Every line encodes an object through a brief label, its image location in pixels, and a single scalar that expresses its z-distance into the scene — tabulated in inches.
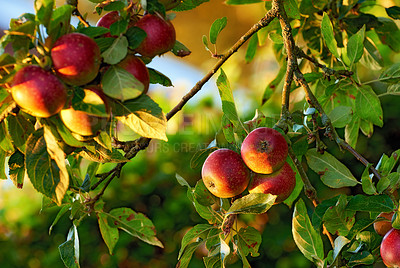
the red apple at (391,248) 83.3
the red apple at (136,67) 80.1
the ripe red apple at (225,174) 84.7
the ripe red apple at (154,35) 81.0
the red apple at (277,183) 85.4
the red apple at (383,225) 86.9
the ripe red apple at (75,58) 77.8
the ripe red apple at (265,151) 84.0
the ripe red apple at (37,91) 77.2
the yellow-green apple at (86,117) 78.2
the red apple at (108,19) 81.6
